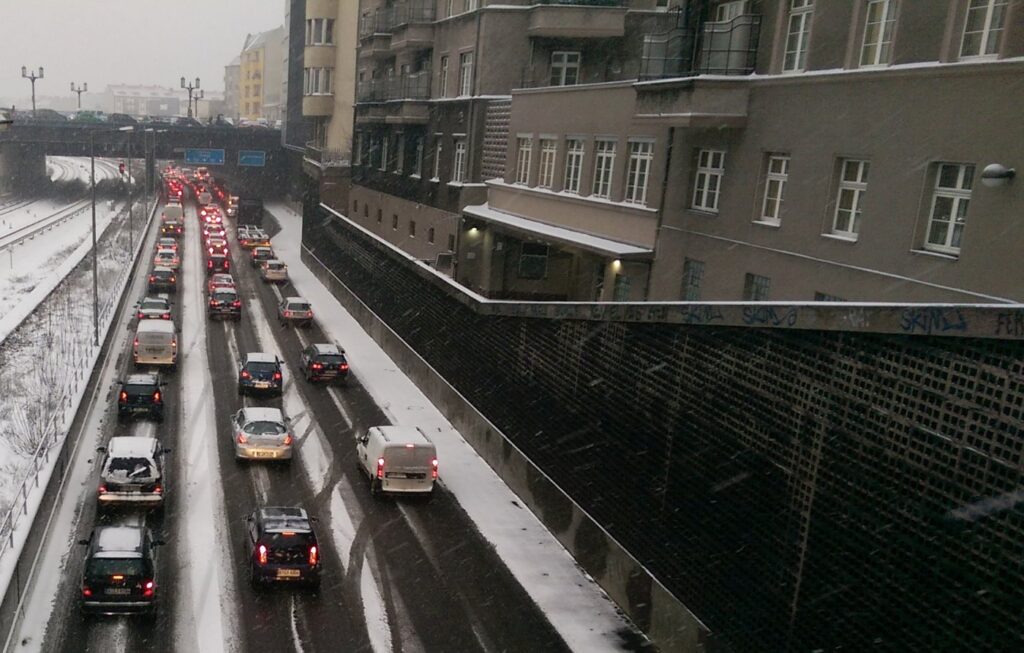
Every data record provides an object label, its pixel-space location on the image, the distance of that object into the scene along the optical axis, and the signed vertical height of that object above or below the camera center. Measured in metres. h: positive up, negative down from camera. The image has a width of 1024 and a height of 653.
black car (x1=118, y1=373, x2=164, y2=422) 28.78 -8.74
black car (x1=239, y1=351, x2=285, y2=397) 32.16 -8.57
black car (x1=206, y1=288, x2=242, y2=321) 45.38 -8.78
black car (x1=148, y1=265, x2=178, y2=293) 52.00 -9.03
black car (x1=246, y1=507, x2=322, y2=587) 17.97 -8.20
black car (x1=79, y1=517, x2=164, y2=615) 16.39 -8.21
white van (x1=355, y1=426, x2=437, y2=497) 23.36 -8.08
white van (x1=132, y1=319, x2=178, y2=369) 34.94 -8.58
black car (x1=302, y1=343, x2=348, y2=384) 34.91 -8.61
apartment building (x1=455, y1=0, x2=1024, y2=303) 14.50 +0.44
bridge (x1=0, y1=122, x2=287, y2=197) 88.00 -3.09
